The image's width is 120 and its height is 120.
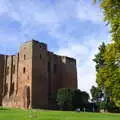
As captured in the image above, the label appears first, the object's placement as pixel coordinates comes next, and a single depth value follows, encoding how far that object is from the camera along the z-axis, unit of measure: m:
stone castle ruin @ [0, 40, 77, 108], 47.71
